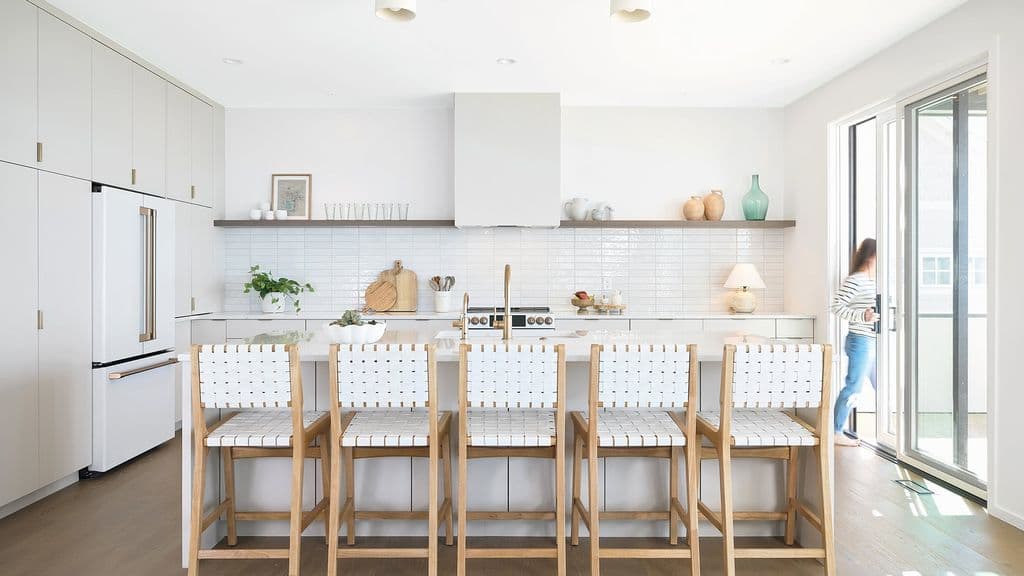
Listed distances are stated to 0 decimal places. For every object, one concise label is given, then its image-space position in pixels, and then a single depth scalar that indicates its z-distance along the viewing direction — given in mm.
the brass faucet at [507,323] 2852
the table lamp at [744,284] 5316
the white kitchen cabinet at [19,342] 3135
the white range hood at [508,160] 5125
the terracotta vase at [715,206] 5469
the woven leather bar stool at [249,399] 2359
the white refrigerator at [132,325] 3770
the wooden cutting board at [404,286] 5531
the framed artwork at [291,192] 5629
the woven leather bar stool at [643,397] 2354
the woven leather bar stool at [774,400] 2371
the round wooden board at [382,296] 5484
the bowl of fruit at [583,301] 5383
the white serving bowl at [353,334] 2736
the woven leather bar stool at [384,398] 2332
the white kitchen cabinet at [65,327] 3402
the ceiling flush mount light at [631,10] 2863
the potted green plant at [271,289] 5301
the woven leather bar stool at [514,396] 2344
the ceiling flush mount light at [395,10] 3012
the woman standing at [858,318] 4312
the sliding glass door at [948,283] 3453
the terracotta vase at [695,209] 5484
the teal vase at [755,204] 5469
